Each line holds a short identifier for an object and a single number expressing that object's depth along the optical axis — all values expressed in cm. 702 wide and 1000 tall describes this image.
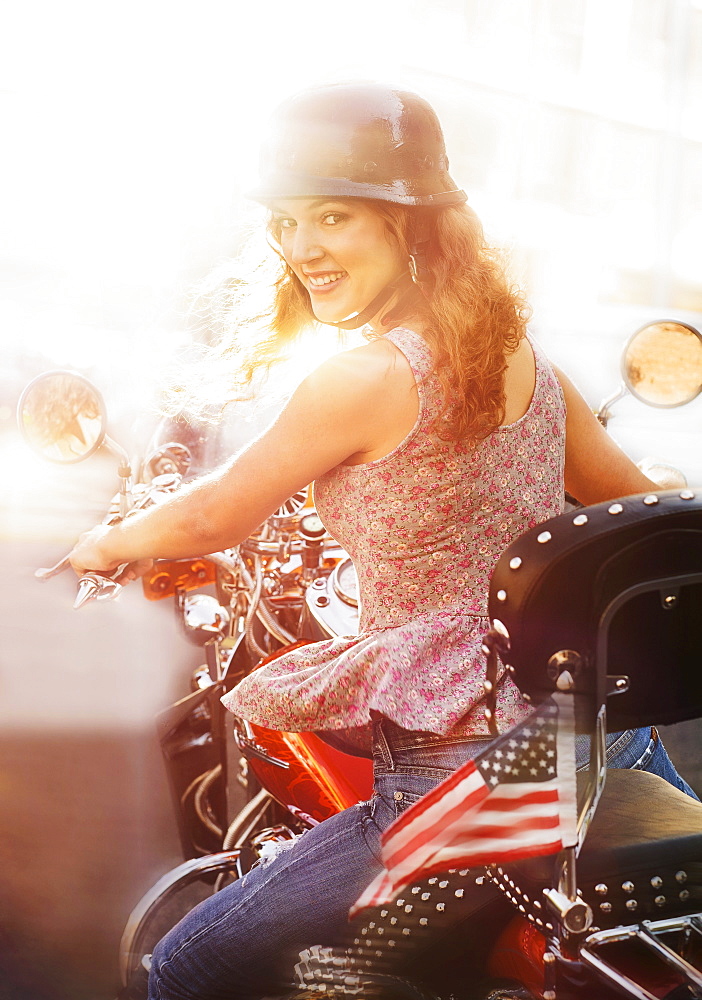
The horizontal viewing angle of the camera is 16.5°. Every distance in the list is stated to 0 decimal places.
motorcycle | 292
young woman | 267
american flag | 244
